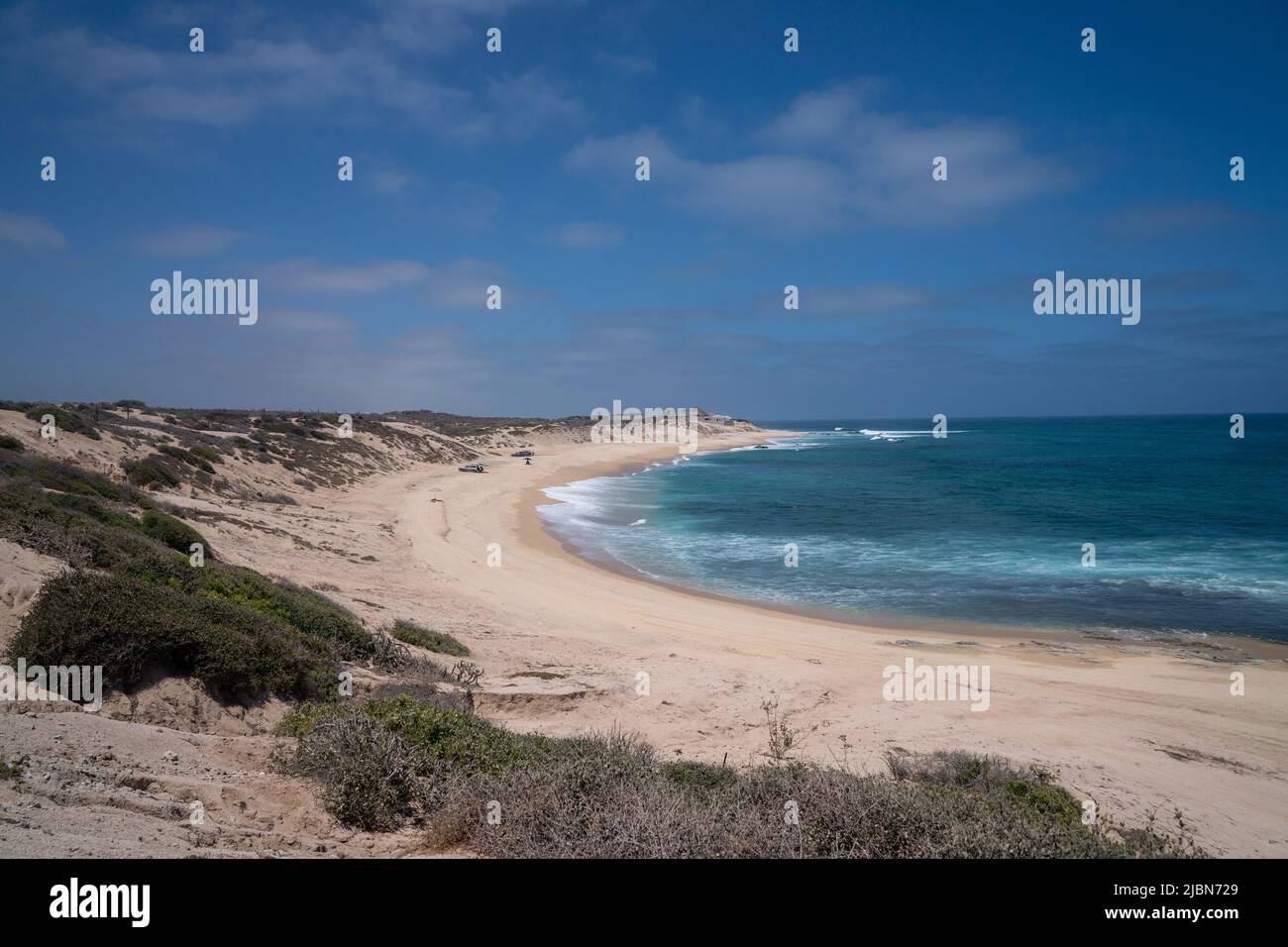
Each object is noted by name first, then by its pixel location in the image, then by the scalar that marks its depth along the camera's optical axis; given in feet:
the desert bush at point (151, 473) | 72.79
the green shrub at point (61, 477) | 44.45
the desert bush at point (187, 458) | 89.61
